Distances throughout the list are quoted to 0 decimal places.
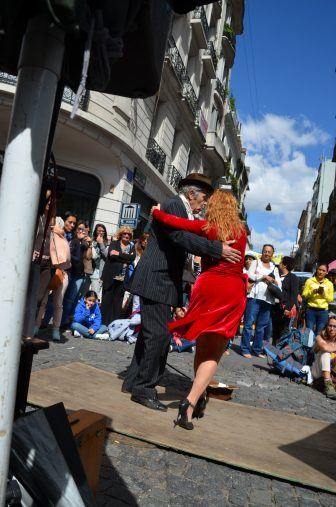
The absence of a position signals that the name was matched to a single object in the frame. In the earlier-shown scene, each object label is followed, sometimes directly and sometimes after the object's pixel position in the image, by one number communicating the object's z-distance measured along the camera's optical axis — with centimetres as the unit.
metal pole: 123
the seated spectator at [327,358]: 593
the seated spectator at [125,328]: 782
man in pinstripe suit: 371
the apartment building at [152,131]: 1391
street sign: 1300
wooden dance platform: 282
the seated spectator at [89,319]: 764
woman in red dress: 355
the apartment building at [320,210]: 5575
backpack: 673
